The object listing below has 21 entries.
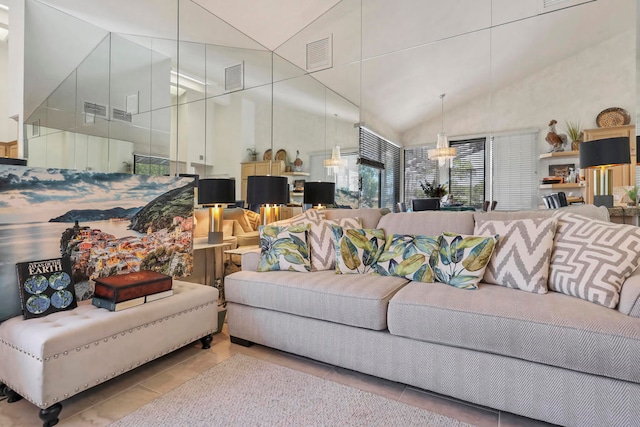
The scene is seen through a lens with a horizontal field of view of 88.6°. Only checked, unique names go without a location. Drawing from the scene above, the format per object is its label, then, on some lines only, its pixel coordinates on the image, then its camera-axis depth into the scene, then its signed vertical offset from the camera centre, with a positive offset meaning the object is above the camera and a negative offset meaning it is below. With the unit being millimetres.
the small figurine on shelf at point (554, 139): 3705 +844
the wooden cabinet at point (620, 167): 3502 +552
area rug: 1475 -942
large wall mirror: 2369 +1417
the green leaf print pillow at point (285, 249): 2377 -275
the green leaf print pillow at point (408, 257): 2127 -306
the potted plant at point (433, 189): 4625 +326
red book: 1771 -423
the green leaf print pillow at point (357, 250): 2314 -273
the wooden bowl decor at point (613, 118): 3479 +1017
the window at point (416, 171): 4656 +592
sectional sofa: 1334 -547
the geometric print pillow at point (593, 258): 1558 -234
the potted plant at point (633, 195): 2766 +149
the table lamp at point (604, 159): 2574 +433
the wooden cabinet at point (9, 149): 1988 +378
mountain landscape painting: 1695 -75
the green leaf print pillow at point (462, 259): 1917 -285
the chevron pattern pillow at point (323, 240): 2438 -215
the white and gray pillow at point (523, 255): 1808 -244
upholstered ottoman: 1409 -661
